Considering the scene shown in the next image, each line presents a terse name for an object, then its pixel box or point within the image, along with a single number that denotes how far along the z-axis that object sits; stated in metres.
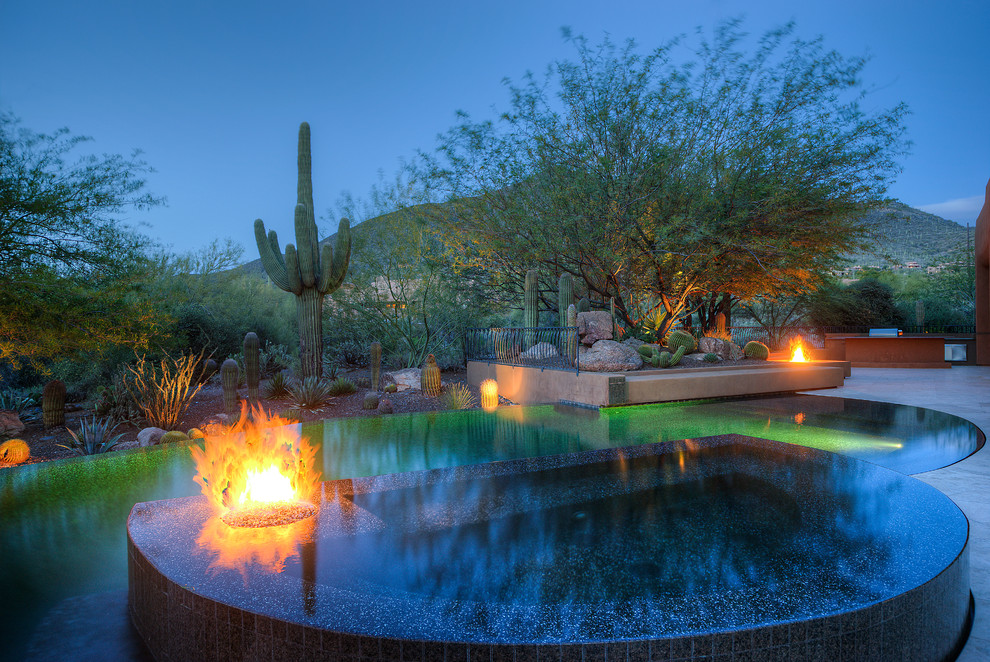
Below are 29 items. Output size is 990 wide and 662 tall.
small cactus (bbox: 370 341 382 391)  10.36
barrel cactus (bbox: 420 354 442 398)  10.18
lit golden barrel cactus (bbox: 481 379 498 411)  8.67
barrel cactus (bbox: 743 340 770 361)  12.52
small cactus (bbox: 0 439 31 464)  5.15
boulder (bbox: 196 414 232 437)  7.52
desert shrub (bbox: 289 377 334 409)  8.87
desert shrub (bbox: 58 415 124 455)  6.04
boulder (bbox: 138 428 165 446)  6.43
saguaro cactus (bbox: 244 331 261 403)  8.78
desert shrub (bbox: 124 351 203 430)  7.54
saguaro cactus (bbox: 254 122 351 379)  10.31
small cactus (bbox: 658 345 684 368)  9.99
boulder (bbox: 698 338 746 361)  11.86
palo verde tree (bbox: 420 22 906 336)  10.91
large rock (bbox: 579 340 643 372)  9.26
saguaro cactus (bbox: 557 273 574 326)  11.22
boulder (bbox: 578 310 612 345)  10.30
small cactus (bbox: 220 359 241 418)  8.22
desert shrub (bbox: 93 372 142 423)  7.86
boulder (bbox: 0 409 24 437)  7.41
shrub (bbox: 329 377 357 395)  10.00
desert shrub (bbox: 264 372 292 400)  9.78
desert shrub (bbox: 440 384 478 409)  8.91
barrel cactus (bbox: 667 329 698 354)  11.40
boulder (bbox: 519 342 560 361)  10.91
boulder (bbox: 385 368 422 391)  11.26
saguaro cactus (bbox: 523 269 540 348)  11.27
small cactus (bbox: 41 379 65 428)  7.74
